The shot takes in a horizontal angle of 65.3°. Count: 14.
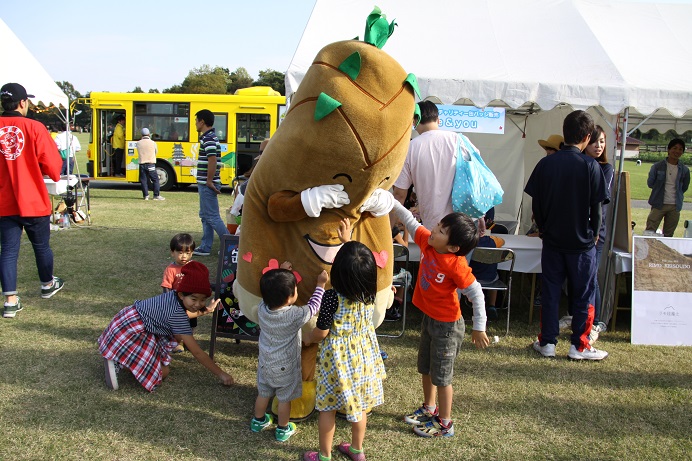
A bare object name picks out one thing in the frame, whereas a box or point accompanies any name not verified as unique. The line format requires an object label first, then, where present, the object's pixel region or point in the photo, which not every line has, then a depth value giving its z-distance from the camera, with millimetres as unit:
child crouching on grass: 3648
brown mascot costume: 2771
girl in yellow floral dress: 2725
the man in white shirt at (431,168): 4363
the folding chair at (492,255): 4969
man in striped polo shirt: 6844
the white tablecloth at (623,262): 5160
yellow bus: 15289
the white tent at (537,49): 5254
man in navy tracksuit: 4438
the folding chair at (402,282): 4871
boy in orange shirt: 3006
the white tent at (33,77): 7714
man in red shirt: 4750
